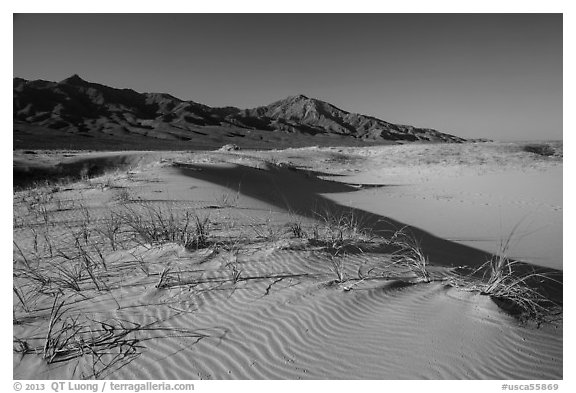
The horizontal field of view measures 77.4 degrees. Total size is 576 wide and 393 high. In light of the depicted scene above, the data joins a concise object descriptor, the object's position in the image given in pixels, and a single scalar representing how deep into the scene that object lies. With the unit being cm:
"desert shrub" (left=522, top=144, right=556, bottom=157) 2920
